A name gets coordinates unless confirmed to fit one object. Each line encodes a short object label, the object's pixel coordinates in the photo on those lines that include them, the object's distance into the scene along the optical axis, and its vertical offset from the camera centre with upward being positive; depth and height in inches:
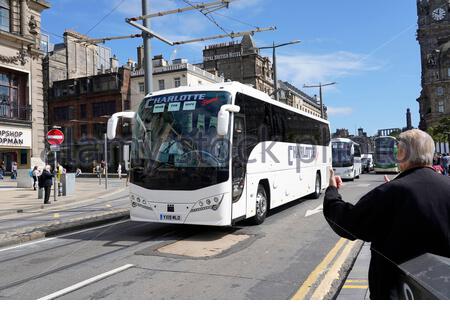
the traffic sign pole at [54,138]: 690.8 +44.4
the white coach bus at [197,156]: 334.3 +4.3
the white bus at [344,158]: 1134.4 -1.1
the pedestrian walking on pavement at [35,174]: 987.2 -20.8
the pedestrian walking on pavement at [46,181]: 704.4 -28.1
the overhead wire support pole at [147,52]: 540.7 +145.8
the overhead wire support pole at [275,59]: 1059.9 +262.0
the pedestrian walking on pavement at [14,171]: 1586.9 -19.8
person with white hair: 100.2 -15.0
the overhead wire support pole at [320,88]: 1507.1 +255.1
